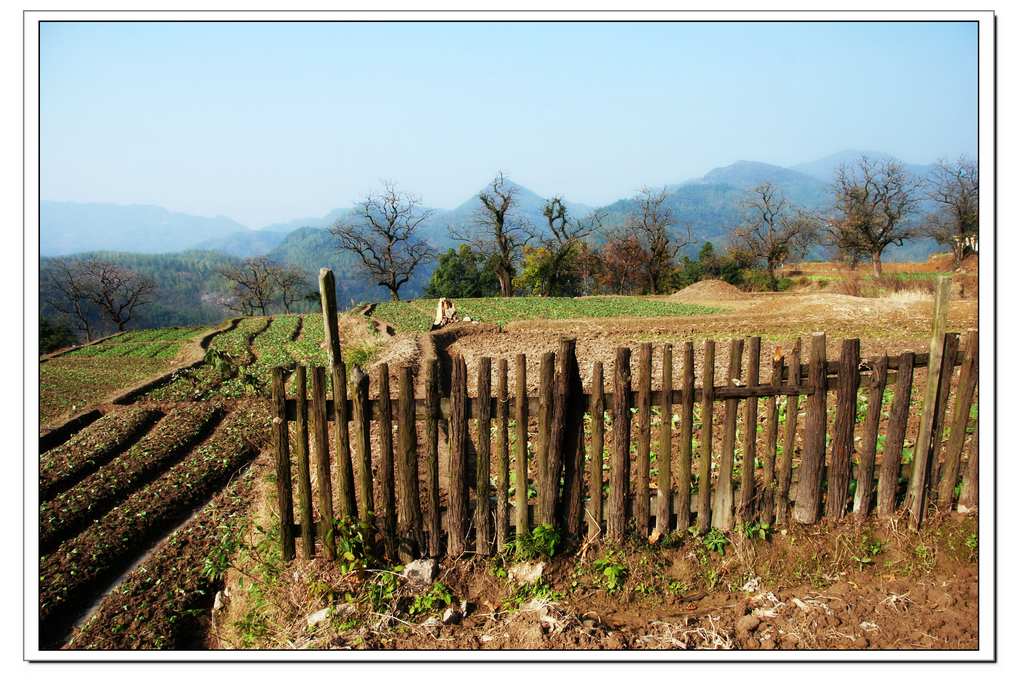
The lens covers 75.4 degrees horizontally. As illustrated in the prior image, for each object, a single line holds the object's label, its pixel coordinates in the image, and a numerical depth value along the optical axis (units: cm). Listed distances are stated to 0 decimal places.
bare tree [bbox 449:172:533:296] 4922
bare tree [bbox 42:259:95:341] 4788
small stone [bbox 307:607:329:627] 427
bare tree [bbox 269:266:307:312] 5878
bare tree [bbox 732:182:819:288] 5072
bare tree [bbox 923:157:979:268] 3522
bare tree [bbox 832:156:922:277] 4528
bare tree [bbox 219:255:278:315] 5619
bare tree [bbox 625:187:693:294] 5034
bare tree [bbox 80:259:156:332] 4906
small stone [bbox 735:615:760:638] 407
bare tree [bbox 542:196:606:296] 5212
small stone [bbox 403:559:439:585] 453
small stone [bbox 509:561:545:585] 456
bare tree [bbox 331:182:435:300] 5181
